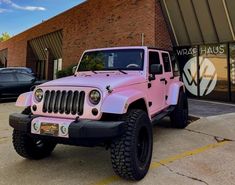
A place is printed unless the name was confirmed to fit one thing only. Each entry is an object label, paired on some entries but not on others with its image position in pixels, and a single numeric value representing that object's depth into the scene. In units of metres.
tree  56.94
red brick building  9.39
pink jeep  2.53
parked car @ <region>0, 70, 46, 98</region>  9.33
